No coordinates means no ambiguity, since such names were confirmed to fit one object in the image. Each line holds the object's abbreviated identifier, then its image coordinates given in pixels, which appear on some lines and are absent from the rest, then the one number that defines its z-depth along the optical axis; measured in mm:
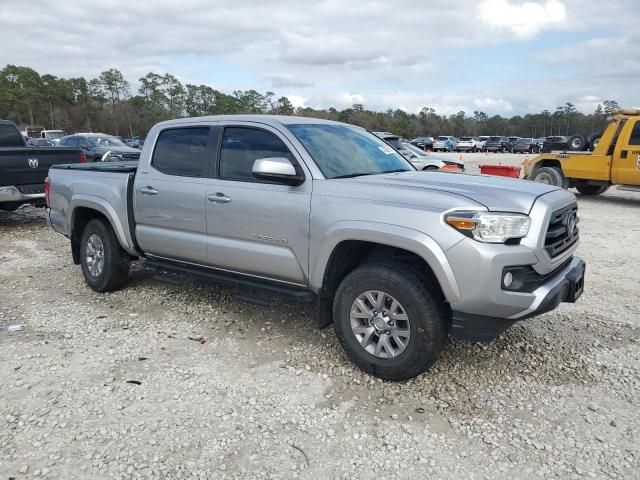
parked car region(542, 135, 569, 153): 13070
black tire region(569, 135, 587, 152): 12617
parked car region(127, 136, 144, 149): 35928
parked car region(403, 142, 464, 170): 12149
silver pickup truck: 3145
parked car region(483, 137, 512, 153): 48906
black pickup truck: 8398
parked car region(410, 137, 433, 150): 51400
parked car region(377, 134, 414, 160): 13400
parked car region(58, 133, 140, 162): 16953
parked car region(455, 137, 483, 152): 50500
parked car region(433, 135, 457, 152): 51750
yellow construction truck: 11047
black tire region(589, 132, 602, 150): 12373
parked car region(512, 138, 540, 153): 46528
